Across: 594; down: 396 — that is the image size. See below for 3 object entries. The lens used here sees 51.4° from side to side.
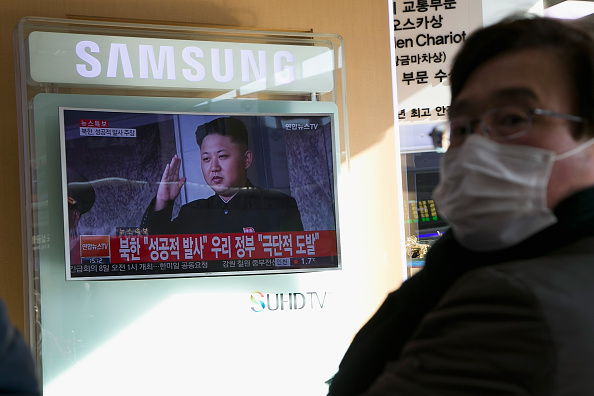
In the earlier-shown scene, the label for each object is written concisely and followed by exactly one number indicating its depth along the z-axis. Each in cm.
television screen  279
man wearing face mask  72
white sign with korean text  450
